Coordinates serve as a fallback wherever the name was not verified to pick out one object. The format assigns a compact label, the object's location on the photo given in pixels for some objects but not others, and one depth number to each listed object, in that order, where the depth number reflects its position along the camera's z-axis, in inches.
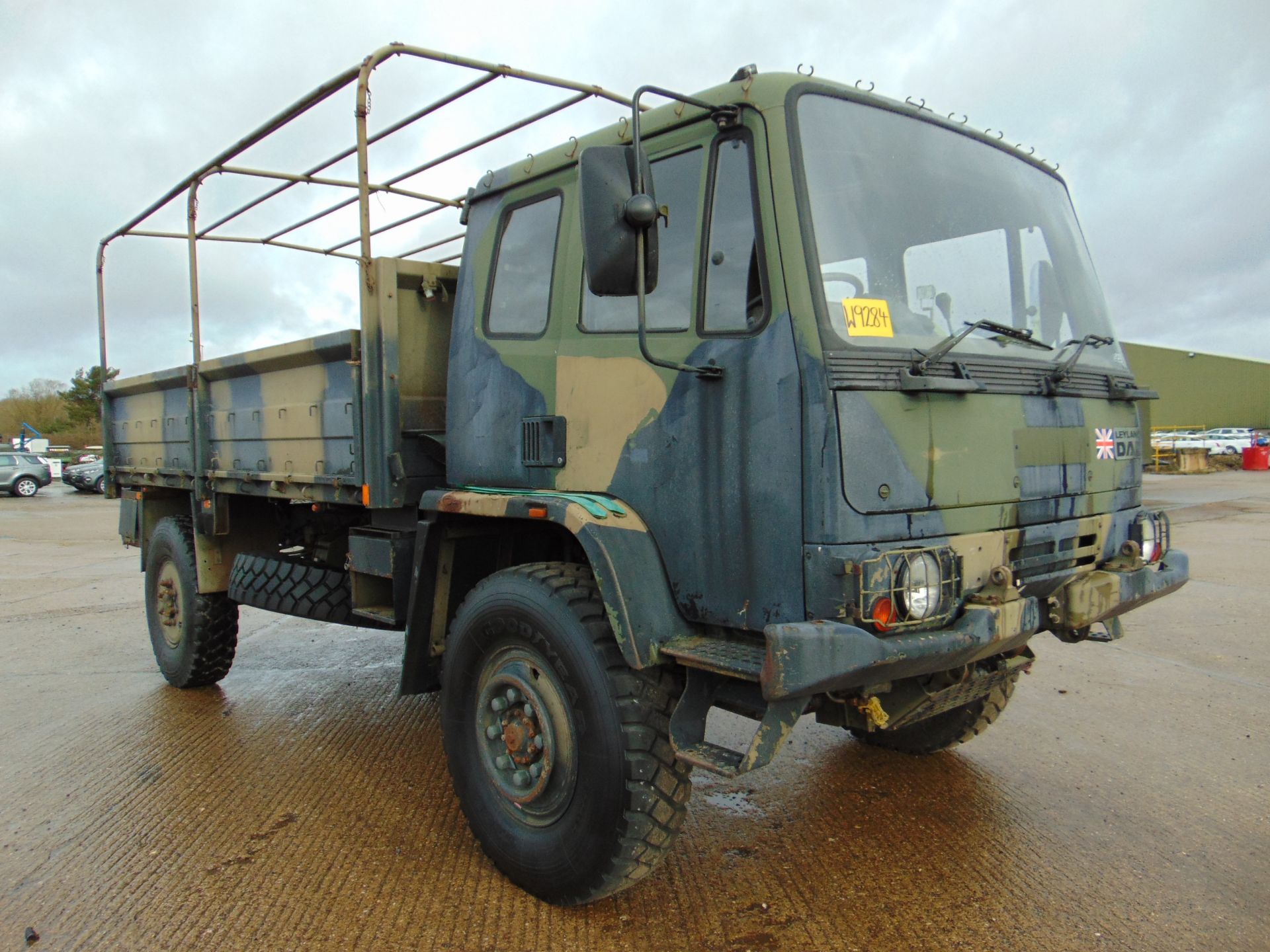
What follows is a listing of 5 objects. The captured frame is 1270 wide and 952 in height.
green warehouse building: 1680.6
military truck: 105.3
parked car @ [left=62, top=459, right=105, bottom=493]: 1107.7
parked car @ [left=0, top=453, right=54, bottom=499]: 1053.2
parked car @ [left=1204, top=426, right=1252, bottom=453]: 1410.1
